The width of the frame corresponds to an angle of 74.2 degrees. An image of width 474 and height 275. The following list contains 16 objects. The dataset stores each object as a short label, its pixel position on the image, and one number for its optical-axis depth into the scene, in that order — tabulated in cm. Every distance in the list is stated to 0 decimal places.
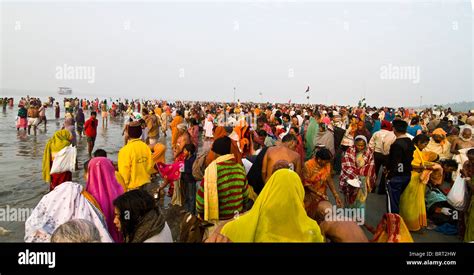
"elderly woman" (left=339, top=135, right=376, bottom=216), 505
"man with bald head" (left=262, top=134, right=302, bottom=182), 429
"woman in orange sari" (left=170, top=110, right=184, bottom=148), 1009
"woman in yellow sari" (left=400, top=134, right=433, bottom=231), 543
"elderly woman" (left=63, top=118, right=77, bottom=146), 842
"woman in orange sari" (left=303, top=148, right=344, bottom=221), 449
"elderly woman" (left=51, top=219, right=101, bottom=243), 218
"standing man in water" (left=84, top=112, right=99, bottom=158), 1033
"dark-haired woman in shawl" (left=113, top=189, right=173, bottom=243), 244
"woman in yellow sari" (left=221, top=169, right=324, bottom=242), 230
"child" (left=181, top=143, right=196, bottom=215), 534
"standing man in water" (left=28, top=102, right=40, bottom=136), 1566
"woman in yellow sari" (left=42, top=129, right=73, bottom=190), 552
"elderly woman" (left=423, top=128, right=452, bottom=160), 785
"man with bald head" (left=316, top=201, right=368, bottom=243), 227
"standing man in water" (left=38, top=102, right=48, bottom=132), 1678
